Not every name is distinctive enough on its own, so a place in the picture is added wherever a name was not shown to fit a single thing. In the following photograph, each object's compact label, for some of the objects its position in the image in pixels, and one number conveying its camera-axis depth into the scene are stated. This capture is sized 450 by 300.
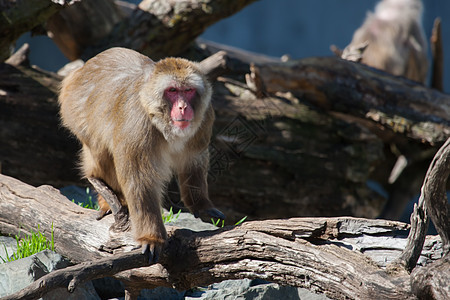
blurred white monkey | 23.50
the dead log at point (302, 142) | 13.76
